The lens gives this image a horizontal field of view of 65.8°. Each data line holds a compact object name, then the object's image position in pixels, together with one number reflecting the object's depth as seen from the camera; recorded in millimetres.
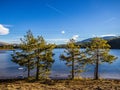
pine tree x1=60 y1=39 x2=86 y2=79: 19009
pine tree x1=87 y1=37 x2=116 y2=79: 18632
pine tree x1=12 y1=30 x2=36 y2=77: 18146
